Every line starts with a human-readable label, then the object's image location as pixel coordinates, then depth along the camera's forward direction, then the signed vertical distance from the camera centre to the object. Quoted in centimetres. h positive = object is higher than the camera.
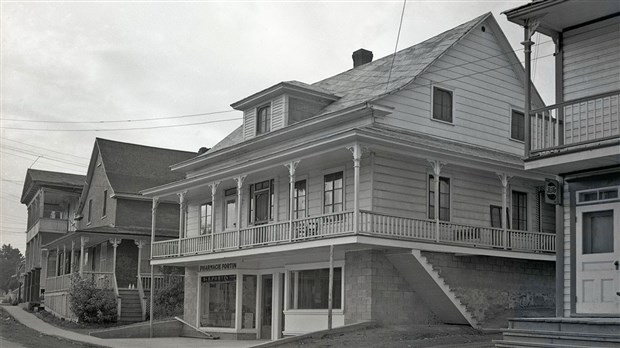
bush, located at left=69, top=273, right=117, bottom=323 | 3431 -237
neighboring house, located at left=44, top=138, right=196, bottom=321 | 3741 +130
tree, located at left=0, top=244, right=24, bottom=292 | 10636 -298
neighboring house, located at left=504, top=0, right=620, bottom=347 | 1596 +222
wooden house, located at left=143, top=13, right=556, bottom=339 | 2305 +167
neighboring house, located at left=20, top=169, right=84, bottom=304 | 5281 +244
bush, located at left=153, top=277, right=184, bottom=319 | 3559 -226
